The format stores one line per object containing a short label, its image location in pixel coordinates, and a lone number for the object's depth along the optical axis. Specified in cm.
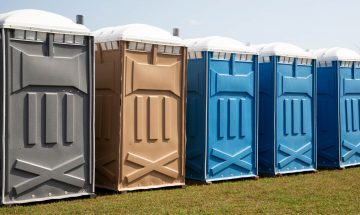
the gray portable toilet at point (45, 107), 770
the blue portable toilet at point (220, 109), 1030
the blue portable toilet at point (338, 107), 1284
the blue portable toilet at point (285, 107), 1148
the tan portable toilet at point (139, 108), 896
